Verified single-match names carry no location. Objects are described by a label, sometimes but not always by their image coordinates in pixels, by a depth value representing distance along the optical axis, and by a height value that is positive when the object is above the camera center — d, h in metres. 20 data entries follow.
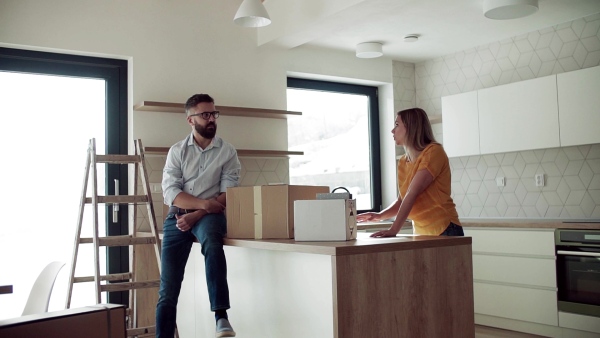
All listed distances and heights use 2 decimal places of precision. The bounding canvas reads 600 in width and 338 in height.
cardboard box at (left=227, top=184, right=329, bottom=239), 2.95 -0.05
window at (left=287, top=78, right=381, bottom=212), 5.77 +0.58
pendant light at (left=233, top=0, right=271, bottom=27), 4.03 +1.22
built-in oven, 4.23 -0.56
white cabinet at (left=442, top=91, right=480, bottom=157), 5.33 +0.61
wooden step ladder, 3.48 -0.21
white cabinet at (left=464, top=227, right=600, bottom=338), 4.48 -0.70
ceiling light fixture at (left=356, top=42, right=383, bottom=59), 5.39 +1.27
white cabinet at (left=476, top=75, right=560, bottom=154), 4.77 +0.61
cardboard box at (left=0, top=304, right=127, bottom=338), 1.39 -0.28
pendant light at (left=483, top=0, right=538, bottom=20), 4.05 +1.22
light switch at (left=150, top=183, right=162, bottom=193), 4.60 +0.10
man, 3.03 -0.02
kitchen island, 2.36 -0.38
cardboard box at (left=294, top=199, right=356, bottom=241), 2.65 -0.10
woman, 3.01 +0.06
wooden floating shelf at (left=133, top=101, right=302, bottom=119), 4.43 +0.68
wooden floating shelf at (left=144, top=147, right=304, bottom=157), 4.43 +0.36
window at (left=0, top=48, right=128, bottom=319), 4.20 +0.37
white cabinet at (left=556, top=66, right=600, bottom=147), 4.51 +0.63
